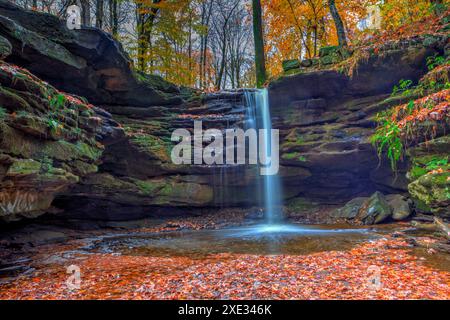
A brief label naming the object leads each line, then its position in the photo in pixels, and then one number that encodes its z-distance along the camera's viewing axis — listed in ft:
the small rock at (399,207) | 29.81
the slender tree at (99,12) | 48.49
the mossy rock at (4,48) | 18.26
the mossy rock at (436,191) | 21.48
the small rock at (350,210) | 33.62
